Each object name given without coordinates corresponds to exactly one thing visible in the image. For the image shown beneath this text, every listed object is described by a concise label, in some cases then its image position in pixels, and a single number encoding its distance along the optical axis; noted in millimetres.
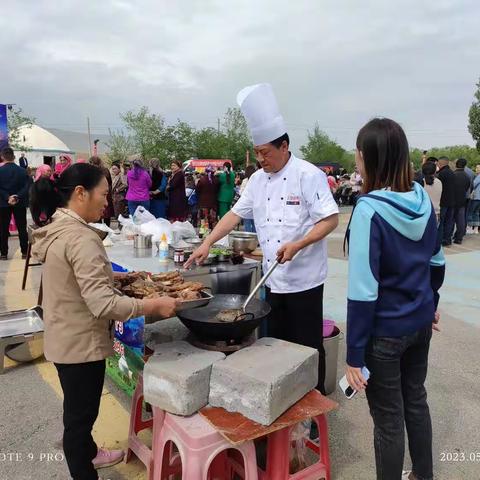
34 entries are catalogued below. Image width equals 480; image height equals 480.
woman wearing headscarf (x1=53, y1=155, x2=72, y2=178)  8634
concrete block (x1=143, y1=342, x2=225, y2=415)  1861
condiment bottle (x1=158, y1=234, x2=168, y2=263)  3296
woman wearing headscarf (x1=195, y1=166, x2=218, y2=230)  10414
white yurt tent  32322
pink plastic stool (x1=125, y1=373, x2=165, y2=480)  2311
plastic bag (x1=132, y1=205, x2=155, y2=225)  4465
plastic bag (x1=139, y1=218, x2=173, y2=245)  3832
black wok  2092
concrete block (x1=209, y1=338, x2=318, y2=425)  1789
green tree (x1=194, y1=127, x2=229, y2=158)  46969
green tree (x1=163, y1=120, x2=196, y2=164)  44719
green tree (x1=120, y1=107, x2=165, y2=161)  44469
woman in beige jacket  1731
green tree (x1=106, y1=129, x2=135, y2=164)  44656
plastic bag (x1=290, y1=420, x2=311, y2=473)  2221
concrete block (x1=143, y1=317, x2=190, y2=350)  2634
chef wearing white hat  2412
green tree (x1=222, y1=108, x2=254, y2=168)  49031
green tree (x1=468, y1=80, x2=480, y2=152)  26531
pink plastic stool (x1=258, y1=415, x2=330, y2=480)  1945
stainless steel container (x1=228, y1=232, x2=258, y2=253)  3625
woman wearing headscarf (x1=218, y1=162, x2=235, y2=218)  10578
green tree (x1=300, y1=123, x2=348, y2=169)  61281
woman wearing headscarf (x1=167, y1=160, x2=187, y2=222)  9359
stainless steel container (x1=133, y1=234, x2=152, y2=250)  3711
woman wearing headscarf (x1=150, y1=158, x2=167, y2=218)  9297
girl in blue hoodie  1656
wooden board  1754
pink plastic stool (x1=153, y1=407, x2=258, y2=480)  1777
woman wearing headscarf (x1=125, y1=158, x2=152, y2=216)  8609
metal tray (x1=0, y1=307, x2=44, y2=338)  3523
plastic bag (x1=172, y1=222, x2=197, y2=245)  3900
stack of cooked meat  2234
